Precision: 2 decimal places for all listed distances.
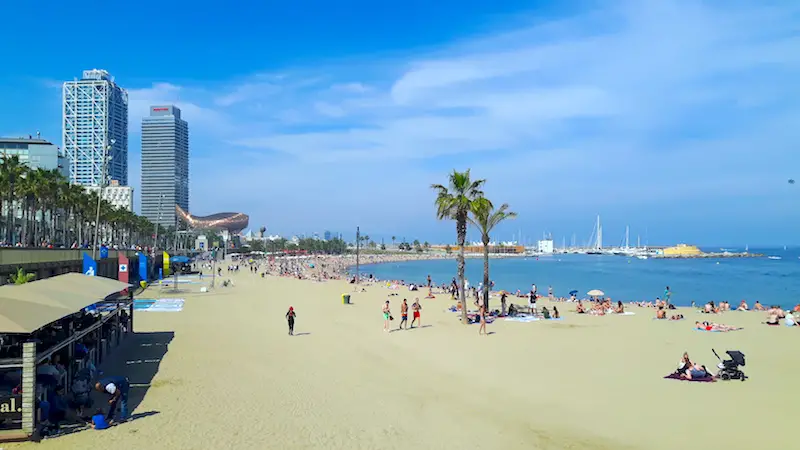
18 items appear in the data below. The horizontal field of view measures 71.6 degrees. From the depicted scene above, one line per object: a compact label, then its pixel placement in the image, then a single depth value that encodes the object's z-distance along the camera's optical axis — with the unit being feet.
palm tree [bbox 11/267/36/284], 45.34
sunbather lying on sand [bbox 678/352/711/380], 42.29
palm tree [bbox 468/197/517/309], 72.23
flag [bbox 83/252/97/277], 69.67
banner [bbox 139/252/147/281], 122.93
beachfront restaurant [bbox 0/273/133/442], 26.61
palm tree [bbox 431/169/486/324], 71.61
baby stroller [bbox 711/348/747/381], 42.55
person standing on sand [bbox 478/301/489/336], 63.10
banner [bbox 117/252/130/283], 82.30
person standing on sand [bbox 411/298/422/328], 69.87
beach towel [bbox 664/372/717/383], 41.96
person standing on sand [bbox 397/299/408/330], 68.23
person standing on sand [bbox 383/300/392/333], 67.71
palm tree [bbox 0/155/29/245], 112.88
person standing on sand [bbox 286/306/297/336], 63.21
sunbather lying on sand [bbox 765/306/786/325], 75.63
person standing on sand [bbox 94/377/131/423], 30.22
